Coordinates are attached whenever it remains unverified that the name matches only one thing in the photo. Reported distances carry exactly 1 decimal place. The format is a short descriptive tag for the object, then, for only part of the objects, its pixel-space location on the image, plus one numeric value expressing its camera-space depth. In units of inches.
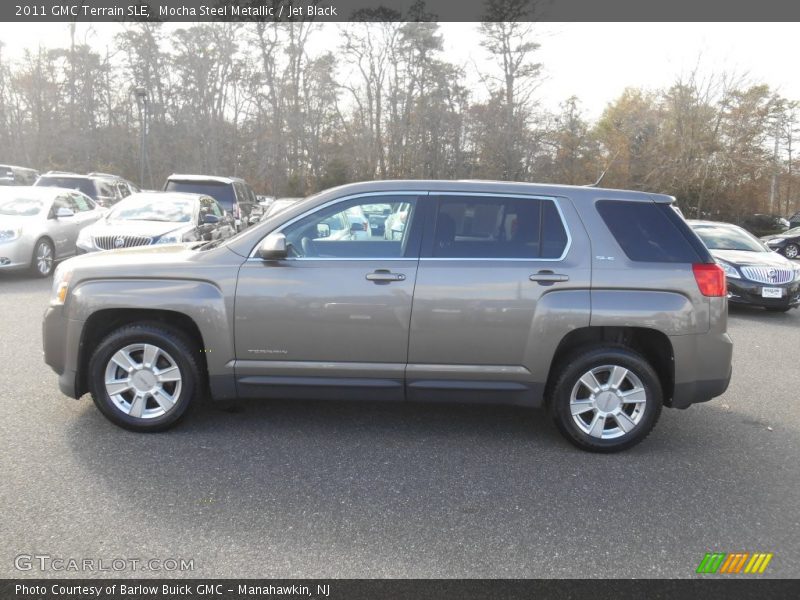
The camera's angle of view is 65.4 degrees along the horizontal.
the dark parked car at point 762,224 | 1306.6
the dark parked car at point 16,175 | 967.0
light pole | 1098.1
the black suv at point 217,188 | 574.9
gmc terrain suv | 170.1
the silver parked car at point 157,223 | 398.0
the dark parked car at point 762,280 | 410.0
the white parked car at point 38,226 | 439.8
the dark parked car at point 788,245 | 902.4
